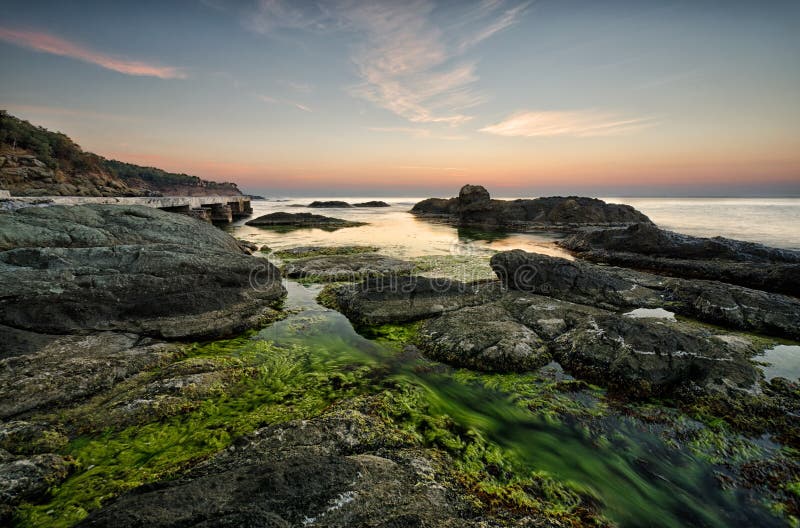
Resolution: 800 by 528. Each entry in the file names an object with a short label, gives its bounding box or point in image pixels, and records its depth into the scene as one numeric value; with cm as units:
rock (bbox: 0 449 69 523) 322
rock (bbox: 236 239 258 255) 2054
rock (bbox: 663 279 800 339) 871
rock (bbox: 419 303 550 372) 702
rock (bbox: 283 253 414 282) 1493
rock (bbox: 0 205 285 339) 721
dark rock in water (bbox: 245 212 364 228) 4548
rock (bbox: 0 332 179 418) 490
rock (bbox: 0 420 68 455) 399
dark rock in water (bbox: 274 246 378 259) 2100
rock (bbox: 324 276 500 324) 965
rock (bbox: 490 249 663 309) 1088
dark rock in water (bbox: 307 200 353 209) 12076
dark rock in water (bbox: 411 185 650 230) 5534
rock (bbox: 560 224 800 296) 1411
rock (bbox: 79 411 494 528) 246
